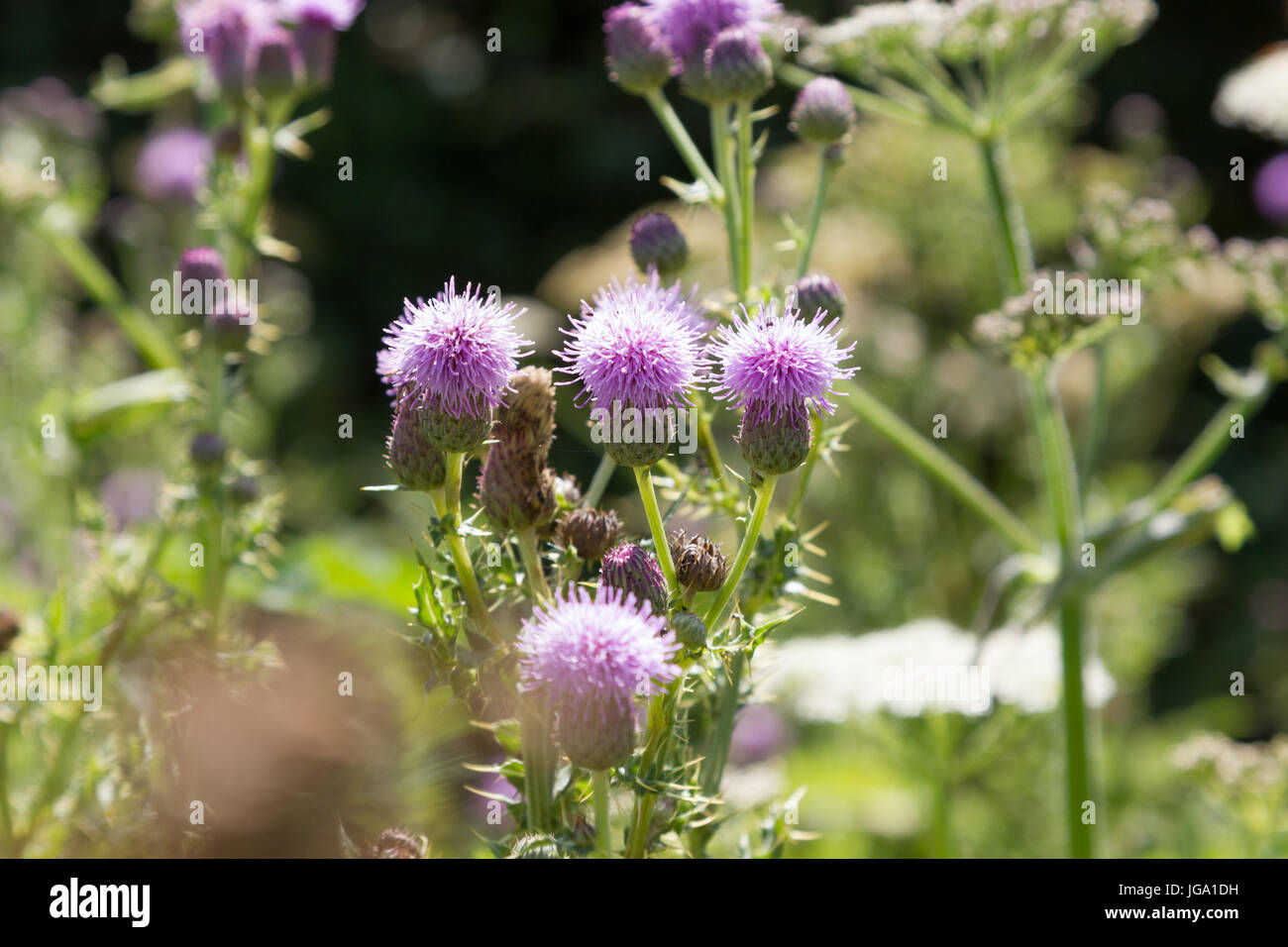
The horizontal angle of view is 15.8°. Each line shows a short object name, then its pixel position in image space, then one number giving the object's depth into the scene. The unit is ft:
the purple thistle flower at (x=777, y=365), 1.76
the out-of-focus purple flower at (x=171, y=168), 3.56
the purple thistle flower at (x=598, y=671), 1.70
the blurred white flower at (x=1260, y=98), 2.57
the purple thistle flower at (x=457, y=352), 1.76
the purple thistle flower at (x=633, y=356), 1.76
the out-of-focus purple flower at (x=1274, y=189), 4.77
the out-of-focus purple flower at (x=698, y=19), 1.95
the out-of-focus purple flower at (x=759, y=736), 3.18
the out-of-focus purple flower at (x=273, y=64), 2.10
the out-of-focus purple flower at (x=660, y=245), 1.91
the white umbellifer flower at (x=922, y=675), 2.13
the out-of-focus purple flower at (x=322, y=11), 2.19
